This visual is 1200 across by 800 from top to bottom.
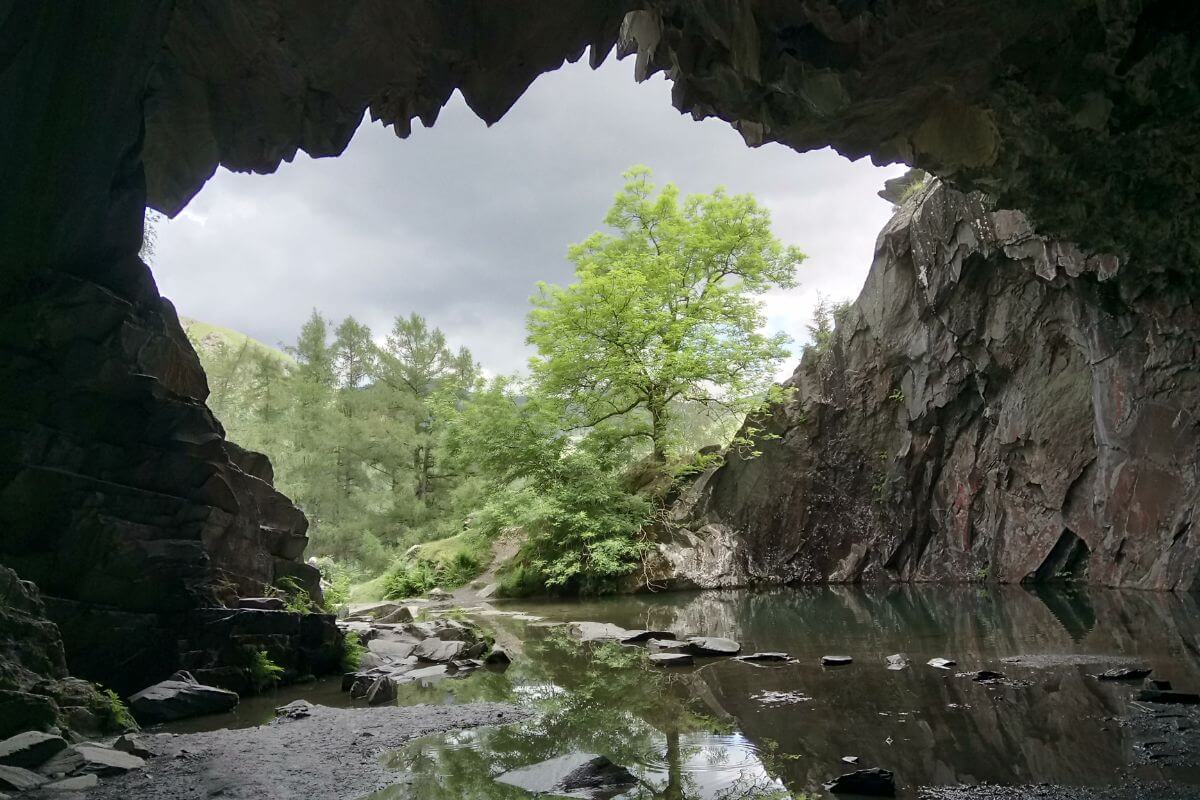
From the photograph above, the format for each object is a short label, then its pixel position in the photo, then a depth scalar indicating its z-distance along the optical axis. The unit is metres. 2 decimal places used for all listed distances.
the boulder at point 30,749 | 4.36
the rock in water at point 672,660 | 8.46
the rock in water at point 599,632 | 11.23
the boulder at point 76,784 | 4.14
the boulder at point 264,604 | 8.45
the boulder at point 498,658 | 9.20
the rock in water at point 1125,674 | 6.21
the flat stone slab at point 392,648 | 10.40
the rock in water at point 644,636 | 10.68
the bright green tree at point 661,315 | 20.77
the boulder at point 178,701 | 6.45
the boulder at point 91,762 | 4.44
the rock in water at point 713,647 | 9.05
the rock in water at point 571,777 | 4.13
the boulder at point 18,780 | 4.01
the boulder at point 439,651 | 9.66
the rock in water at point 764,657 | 8.34
